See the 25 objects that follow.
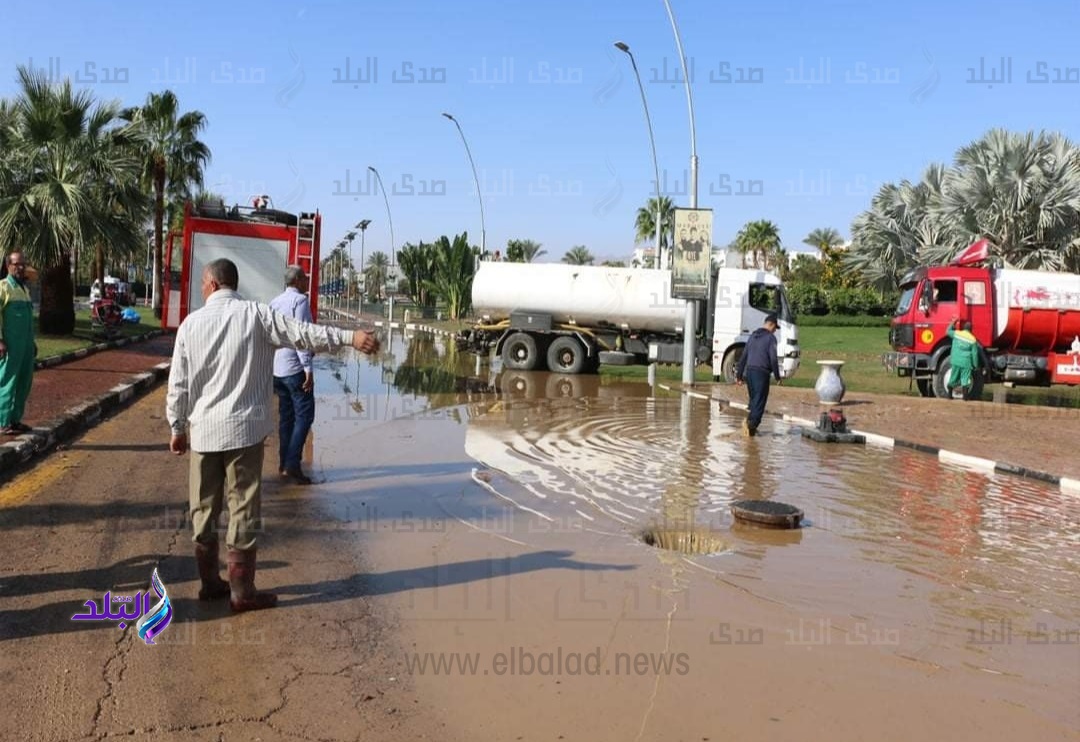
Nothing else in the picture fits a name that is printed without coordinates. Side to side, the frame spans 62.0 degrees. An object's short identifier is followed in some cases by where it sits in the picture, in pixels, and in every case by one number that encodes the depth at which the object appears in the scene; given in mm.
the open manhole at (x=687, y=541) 6723
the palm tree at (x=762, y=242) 88125
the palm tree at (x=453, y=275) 50819
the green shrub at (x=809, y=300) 54375
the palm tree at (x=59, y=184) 20203
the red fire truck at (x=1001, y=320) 20656
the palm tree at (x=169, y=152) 38062
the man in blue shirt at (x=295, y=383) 8359
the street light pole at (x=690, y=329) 21688
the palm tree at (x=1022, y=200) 29844
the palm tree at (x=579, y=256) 108106
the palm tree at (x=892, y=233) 37656
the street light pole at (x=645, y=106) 26717
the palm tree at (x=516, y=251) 72188
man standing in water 12719
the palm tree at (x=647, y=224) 81062
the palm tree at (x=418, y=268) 65750
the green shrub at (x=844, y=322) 51688
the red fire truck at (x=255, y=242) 16219
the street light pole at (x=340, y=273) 89600
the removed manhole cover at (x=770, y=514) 7402
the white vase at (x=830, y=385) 15391
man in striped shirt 4902
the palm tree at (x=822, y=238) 89600
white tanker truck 23859
